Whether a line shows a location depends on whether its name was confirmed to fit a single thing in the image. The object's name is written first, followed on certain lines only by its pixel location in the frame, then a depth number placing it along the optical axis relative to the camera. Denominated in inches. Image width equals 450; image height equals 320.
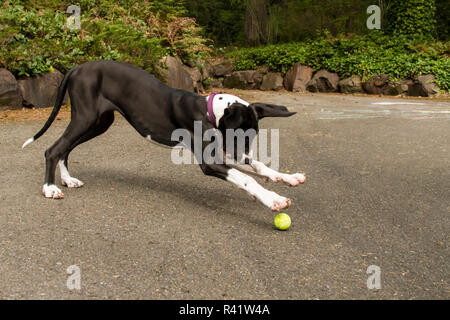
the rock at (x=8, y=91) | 354.9
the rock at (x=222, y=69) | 792.9
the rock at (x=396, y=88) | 608.4
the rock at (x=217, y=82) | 765.0
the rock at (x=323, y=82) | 676.1
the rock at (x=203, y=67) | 551.5
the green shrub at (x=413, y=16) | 668.7
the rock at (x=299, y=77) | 705.6
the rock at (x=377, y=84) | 624.1
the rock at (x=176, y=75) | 469.7
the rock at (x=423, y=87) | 587.2
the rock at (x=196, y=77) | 534.2
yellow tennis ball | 143.6
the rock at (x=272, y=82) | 740.0
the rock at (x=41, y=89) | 370.6
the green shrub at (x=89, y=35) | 376.5
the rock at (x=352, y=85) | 649.0
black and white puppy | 161.8
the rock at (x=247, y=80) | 764.6
